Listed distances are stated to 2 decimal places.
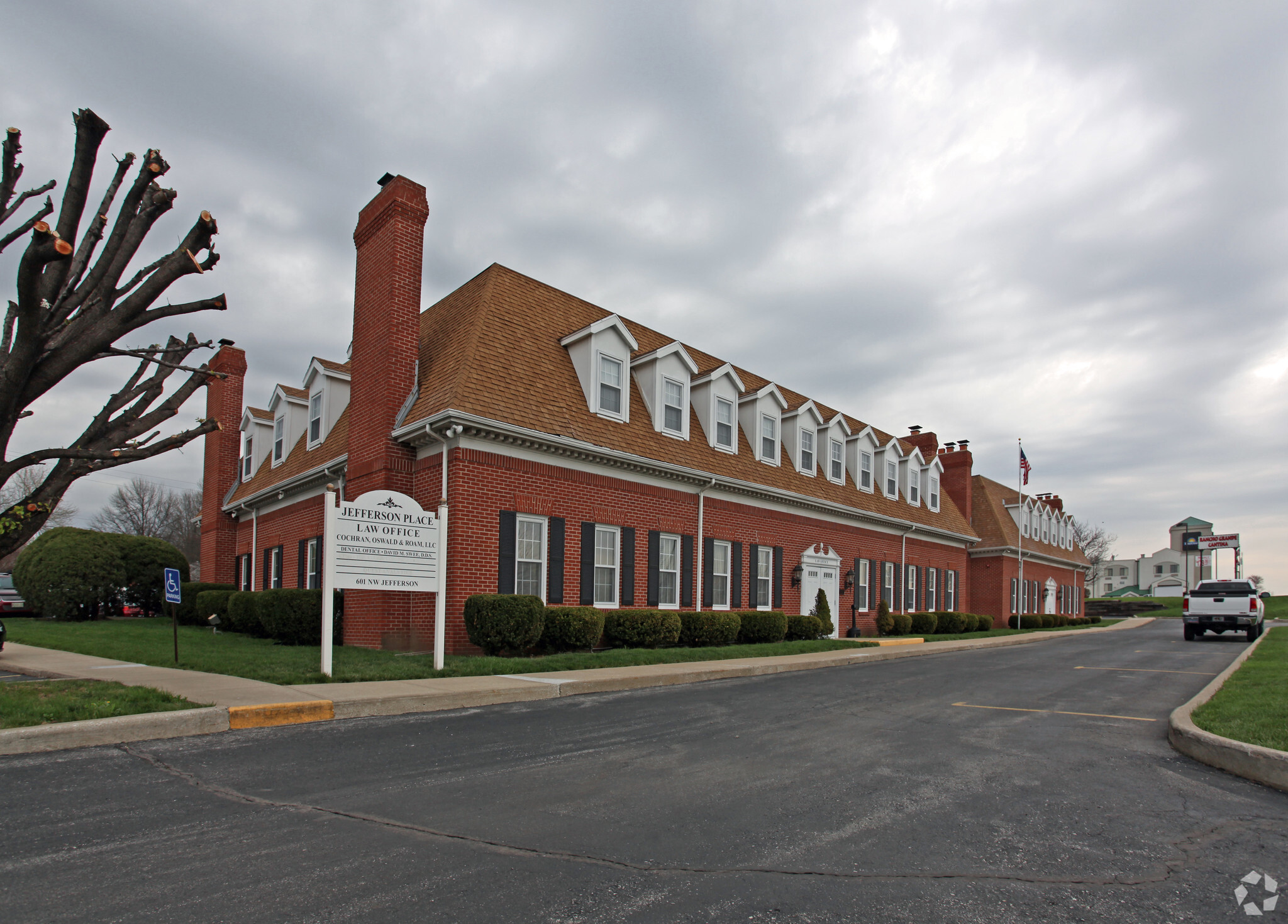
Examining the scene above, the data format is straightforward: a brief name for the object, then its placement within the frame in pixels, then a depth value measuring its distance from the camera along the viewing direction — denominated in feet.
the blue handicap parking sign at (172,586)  40.93
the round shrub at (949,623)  107.04
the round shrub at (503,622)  48.06
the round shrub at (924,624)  101.14
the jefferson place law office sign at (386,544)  38.88
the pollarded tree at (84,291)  26.94
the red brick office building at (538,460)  53.57
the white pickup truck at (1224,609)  88.38
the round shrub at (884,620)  92.58
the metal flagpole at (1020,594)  126.82
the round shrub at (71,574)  84.74
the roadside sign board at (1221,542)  260.42
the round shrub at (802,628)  75.25
